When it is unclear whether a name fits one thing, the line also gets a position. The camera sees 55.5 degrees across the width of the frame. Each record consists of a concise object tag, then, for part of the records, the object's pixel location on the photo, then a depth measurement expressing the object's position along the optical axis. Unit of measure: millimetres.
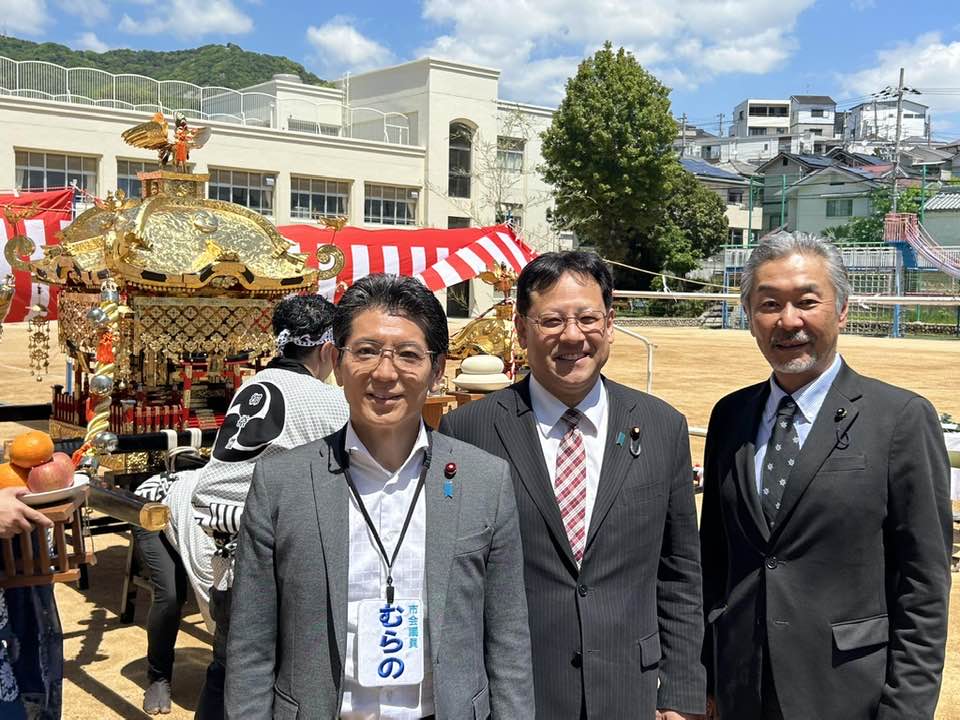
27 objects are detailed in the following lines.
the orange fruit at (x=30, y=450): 2377
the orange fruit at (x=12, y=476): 2383
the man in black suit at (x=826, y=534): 2160
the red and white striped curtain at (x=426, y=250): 9125
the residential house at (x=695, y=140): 81688
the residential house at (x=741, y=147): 74938
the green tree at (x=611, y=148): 35438
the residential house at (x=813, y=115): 92812
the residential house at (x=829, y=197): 47031
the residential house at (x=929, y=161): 54500
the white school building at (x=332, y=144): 27234
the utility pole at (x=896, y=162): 42109
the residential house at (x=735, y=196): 52594
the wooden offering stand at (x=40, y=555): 2408
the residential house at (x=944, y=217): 41250
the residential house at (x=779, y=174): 50500
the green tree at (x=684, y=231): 37969
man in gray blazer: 1797
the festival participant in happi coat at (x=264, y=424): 3025
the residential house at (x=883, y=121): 82356
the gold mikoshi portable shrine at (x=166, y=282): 5625
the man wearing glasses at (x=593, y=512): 2121
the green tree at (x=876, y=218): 42562
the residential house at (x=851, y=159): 54094
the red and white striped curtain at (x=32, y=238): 7234
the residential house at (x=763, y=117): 94000
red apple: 2389
